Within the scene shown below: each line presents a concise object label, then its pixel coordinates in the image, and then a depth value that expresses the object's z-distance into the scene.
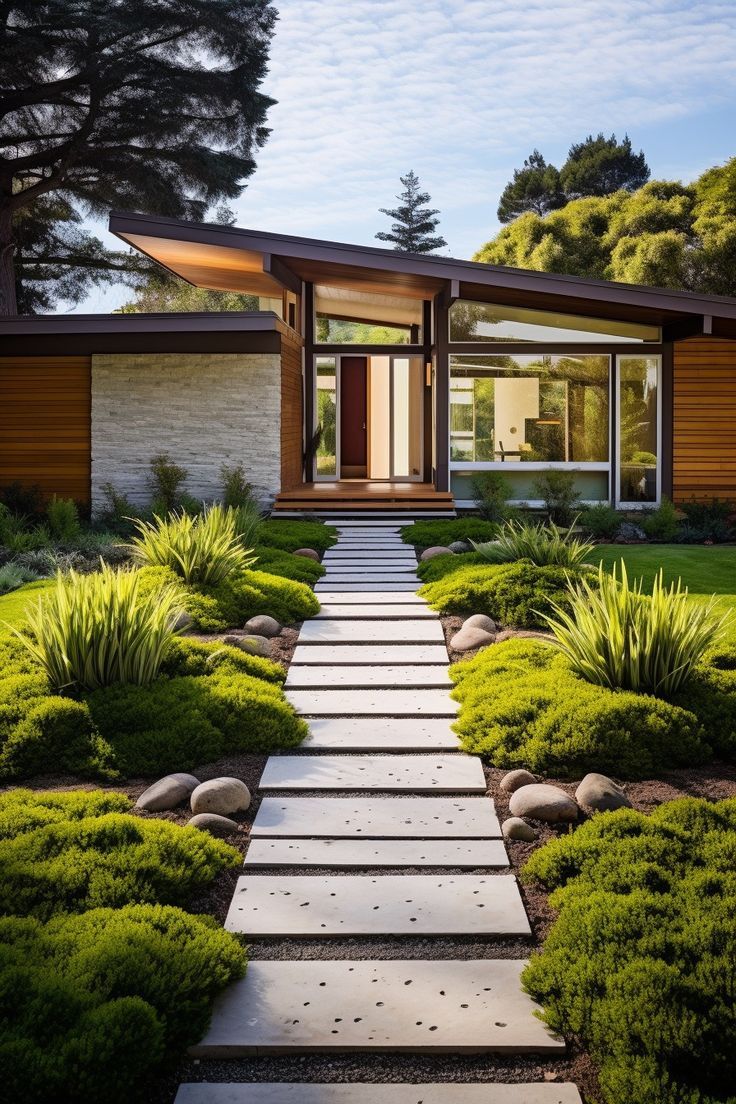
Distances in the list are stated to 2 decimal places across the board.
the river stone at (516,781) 4.94
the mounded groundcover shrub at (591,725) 5.11
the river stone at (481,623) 7.69
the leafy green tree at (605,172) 40.78
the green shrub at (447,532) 11.63
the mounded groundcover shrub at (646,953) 2.81
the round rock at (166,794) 4.62
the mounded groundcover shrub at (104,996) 2.71
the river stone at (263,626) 7.77
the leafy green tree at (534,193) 41.25
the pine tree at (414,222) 41.66
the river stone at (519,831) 4.38
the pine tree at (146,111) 21.03
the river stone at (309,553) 11.03
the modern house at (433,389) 14.30
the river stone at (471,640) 7.35
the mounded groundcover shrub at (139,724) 5.12
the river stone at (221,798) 4.62
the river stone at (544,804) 4.54
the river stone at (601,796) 4.59
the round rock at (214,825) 4.42
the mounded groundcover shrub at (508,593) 7.85
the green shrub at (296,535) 11.41
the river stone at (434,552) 10.81
